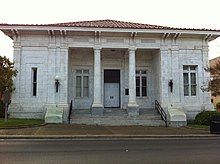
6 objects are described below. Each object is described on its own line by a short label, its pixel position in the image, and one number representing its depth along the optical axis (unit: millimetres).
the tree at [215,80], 13459
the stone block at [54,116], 14039
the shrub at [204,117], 14468
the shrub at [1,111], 14784
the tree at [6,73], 14090
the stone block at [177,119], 14800
